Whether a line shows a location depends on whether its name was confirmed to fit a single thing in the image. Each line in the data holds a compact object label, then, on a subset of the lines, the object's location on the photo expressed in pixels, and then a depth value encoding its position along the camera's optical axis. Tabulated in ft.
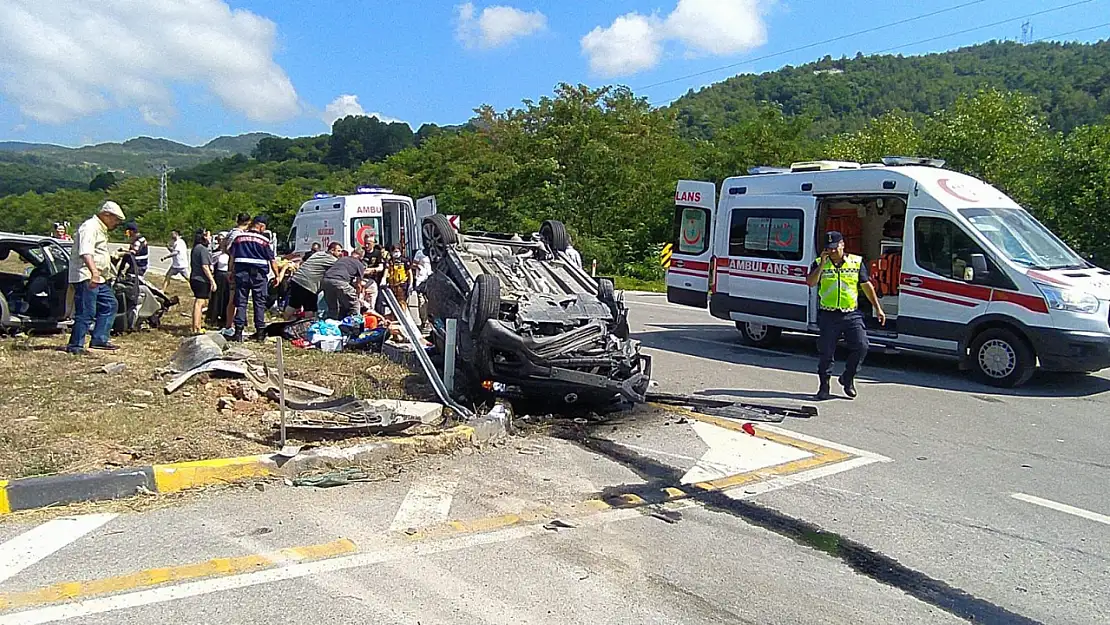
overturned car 25.34
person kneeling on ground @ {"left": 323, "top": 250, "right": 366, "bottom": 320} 39.88
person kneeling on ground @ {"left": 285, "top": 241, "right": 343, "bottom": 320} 45.39
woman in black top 40.45
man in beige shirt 31.86
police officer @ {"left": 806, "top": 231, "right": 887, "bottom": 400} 30.60
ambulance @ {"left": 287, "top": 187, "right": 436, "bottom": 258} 58.65
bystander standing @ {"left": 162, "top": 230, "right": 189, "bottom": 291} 57.77
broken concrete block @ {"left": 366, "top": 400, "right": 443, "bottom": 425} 23.21
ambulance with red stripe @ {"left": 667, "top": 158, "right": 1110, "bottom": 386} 31.65
